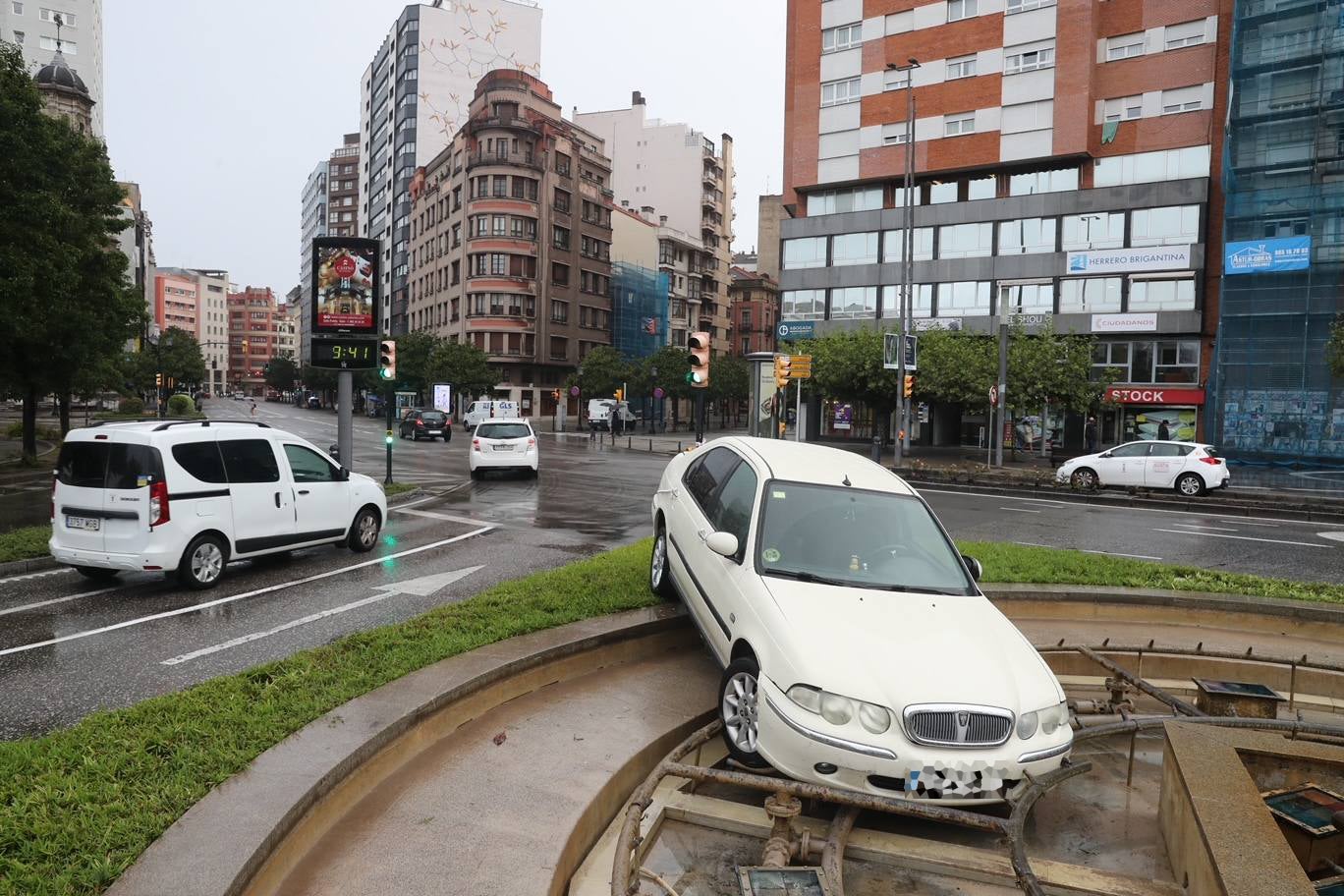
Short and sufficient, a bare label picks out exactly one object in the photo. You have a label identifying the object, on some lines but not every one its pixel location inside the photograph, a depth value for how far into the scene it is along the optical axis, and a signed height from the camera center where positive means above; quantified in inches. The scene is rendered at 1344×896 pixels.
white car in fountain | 169.0 -49.9
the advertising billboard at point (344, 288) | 726.5 +88.6
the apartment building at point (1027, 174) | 1581.0 +453.6
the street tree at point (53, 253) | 680.4 +117.5
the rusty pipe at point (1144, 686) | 226.2 -72.7
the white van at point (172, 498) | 348.8 -42.2
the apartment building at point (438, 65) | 3654.0 +1381.4
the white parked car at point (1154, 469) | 842.2 -55.3
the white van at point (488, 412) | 2226.9 -29.7
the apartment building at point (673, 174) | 3909.9 +1000.5
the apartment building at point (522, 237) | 2903.5 +545.9
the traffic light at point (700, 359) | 577.0 +28.9
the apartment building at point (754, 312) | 4104.3 +420.9
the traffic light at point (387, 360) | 769.6 +32.7
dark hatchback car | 1809.8 -54.1
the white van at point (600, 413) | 2390.5 -29.7
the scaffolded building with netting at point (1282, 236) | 1338.6 +272.5
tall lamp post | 1223.5 +209.2
